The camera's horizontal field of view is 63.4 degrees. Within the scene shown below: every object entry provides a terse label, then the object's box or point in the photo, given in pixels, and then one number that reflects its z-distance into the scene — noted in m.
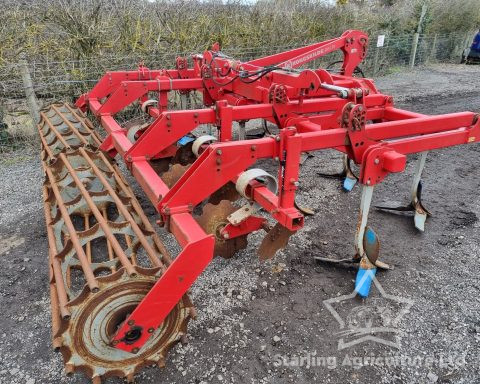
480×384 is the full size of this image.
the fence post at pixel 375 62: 11.62
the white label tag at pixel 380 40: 10.71
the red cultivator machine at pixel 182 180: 2.01
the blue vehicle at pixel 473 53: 13.76
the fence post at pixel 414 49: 12.48
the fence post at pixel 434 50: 13.64
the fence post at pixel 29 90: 5.37
